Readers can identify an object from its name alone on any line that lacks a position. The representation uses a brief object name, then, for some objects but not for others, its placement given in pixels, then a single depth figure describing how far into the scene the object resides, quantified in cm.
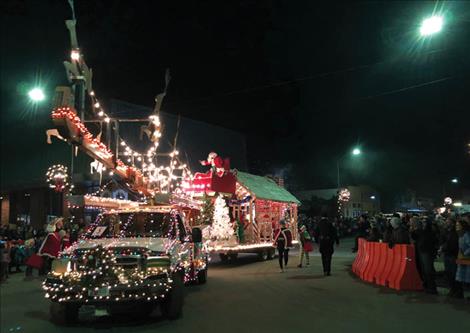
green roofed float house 1970
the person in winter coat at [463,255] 959
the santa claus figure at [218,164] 2028
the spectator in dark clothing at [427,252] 1054
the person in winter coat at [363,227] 2219
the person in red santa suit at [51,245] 1468
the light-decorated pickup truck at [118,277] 746
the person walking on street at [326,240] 1431
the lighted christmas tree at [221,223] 1977
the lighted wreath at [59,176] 2166
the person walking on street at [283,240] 1580
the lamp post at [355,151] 3094
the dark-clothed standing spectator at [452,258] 1002
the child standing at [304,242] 1753
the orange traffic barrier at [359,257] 1438
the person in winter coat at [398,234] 1187
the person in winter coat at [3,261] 1384
